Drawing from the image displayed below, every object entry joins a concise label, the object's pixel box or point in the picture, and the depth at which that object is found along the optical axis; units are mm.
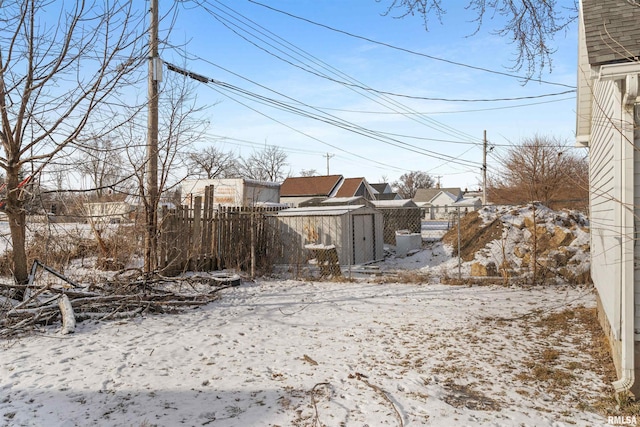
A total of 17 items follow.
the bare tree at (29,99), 5137
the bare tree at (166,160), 8875
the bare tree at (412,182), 87550
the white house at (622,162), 3619
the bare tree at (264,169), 54219
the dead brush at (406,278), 10225
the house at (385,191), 49888
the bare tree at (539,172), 21031
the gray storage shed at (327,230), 13586
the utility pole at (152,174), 8425
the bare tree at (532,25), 5284
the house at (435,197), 69250
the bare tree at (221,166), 42812
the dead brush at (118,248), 10992
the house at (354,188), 37594
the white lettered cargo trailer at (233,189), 20062
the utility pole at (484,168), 27411
